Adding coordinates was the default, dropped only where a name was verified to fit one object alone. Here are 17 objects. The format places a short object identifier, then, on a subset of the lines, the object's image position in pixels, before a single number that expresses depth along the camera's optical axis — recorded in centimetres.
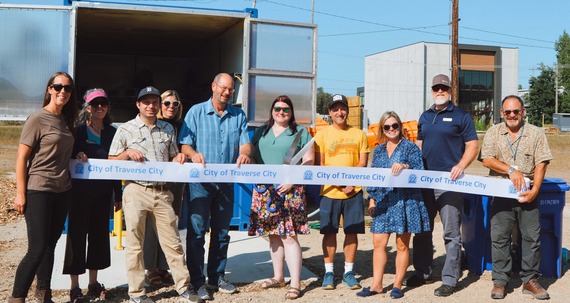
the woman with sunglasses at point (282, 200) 536
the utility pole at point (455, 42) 2155
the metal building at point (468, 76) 5041
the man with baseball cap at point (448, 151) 548
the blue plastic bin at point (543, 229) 602
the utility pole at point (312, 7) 3562
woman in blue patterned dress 533
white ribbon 513
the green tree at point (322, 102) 7472
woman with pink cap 498
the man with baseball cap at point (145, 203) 488
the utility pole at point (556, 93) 5994
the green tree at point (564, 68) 6422
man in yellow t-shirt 554
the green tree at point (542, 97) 6259
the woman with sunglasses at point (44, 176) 443
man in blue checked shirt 525
